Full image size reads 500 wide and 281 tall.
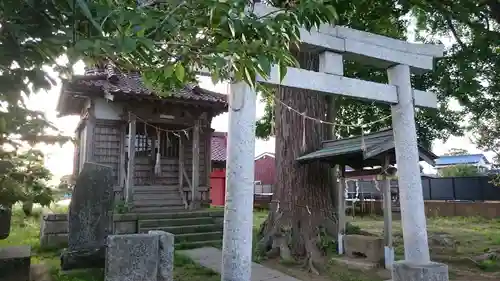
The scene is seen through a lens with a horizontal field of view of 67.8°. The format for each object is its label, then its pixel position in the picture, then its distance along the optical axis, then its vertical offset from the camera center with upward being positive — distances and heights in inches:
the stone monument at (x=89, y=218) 251.4 -17.9
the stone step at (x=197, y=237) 374.8 -46.7
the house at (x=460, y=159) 1581.0 +129.5
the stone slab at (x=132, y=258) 169.8 -30.2
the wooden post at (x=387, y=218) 290.2 -22.8
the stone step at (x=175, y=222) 380.8 -32.1
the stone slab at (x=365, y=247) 302.0 -47.9
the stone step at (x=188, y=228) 379.0 -38.9
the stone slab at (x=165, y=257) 179.0 -31.5
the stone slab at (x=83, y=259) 247.1 -44.1
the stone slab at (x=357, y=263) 292.8 -58.6
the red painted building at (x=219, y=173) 798.5 +41.8
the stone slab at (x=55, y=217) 350.6 -22.9
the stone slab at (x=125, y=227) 371.2 -34.8
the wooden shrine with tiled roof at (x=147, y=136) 443.1 +73.0
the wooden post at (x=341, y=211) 328.8 -19.3
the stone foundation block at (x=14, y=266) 199.0 -39.2
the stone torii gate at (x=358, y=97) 142.0 +33.9
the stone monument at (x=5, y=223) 205.8 -18.2
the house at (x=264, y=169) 1176.7 +71.1
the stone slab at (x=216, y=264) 251.1 -56.9
